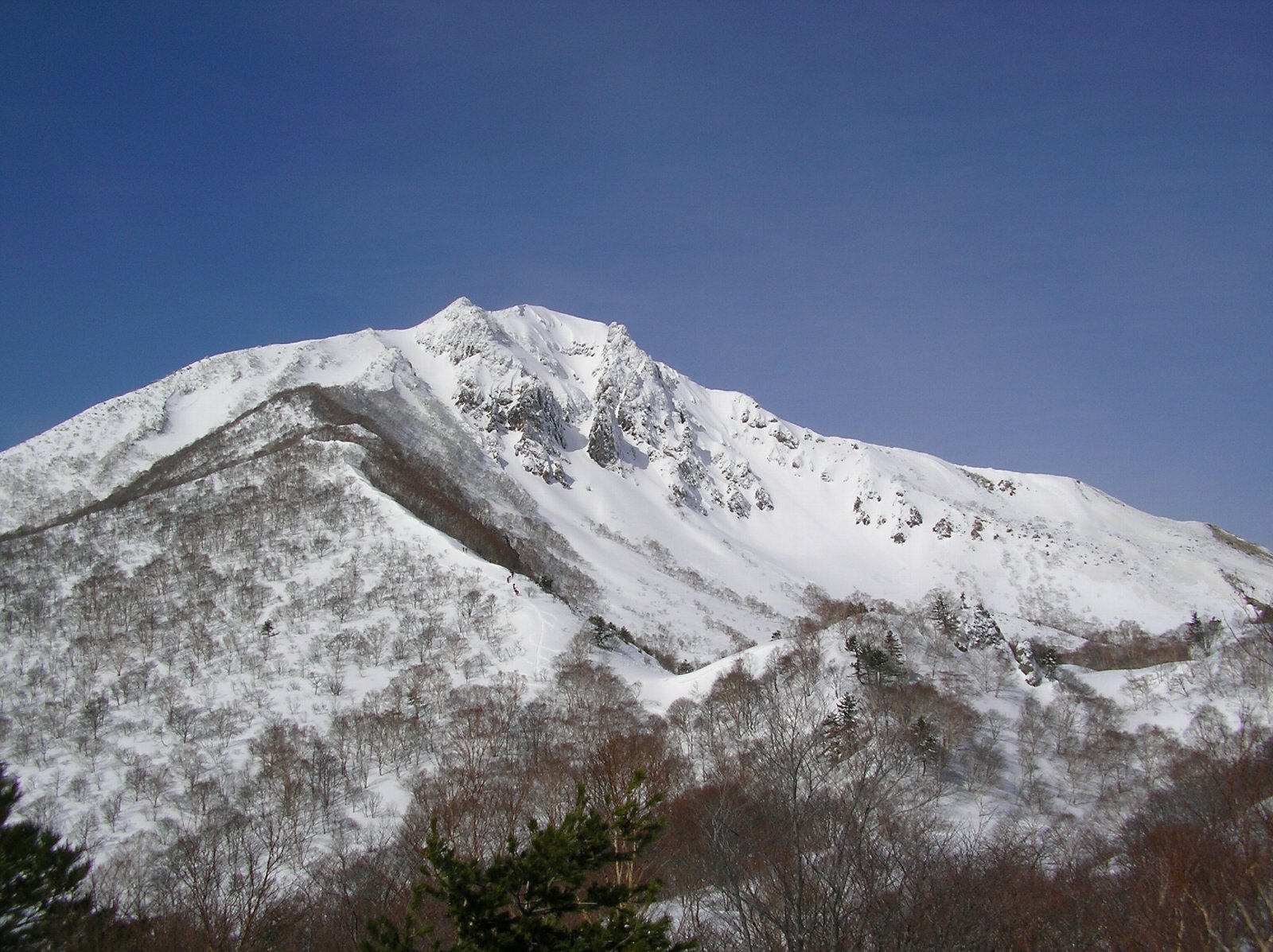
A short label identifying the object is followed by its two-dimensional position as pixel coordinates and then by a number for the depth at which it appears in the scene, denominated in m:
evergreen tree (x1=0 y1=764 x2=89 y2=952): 18.97
